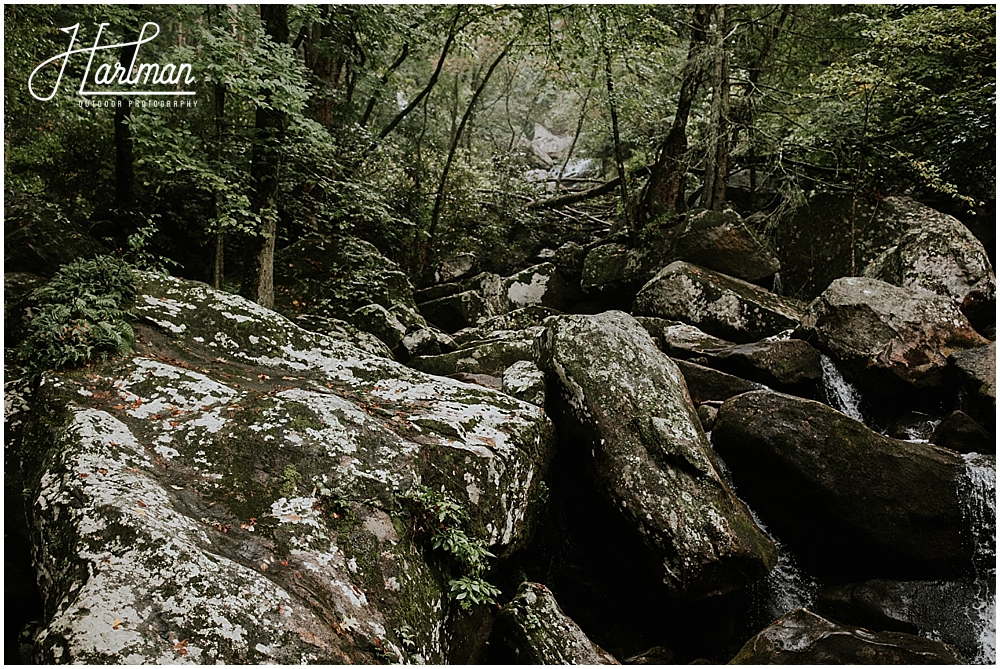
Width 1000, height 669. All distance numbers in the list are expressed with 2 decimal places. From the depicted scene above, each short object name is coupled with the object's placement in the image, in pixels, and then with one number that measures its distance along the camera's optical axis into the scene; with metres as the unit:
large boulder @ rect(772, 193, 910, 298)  11.07
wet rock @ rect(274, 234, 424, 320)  10.05
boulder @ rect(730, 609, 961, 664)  4.49
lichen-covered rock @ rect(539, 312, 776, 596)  5.39
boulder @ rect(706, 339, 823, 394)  8.30
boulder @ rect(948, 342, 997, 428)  7.05
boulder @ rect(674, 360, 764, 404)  8.27
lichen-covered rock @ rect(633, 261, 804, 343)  10.16
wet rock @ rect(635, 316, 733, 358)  9.44
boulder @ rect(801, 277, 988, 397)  7.88
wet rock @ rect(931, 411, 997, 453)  6.86
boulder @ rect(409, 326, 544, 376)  9.10
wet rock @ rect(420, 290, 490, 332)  12.69
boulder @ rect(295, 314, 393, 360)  9.29
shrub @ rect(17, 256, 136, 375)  4.80
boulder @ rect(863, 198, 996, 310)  9.76
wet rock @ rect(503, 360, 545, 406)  6.79
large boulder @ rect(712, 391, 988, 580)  5.96
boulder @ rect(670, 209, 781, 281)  11.39
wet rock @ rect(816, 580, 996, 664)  5.48
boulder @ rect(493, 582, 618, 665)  4.42
